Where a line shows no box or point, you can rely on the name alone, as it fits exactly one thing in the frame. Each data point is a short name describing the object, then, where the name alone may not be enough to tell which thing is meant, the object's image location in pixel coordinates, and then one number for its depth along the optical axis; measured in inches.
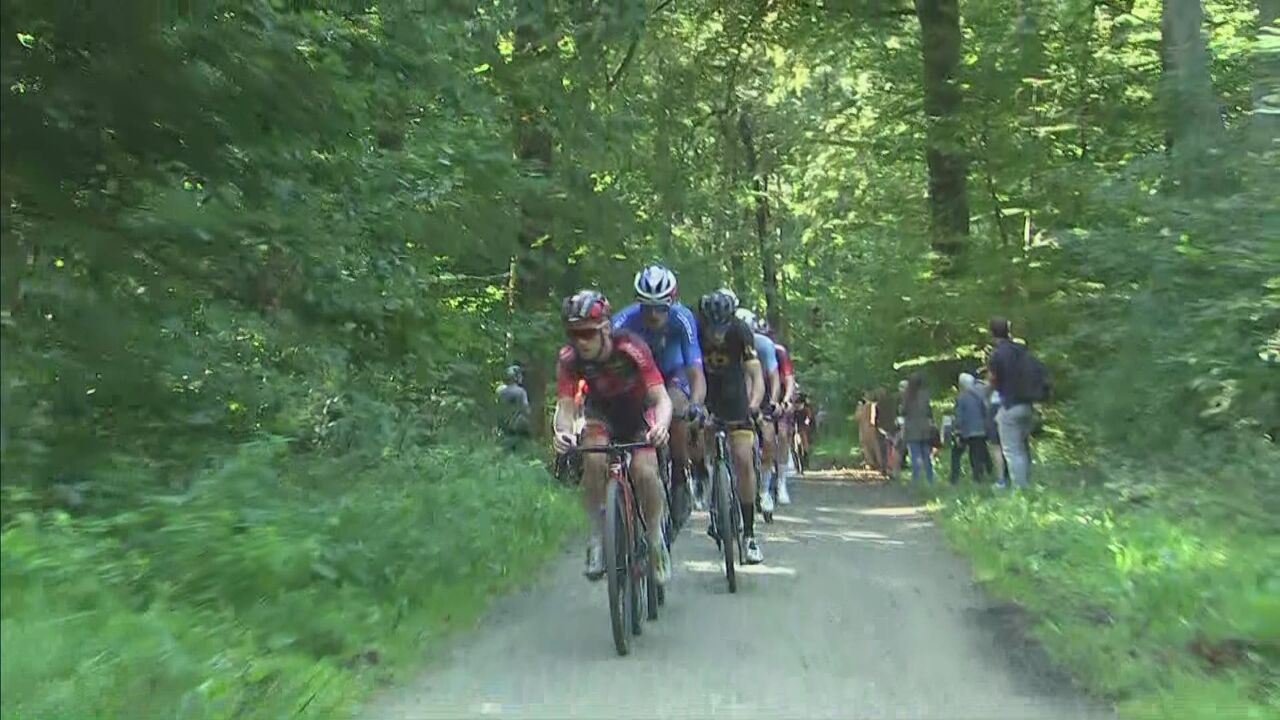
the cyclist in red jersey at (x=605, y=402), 314.5
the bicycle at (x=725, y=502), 397.7
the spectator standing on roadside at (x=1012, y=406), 603.8
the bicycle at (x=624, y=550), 305.0
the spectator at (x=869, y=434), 1005.8
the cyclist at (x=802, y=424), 1036.2
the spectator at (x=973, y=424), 699.4
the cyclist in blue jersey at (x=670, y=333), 359.9
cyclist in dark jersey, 418.9
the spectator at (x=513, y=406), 678.5
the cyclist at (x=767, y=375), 454.3
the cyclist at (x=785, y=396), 499.3
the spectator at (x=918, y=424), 791.7
